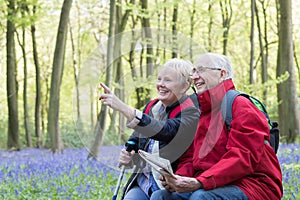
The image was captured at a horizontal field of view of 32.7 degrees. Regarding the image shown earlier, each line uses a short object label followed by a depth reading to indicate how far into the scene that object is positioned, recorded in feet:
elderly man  10.99
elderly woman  12.41
